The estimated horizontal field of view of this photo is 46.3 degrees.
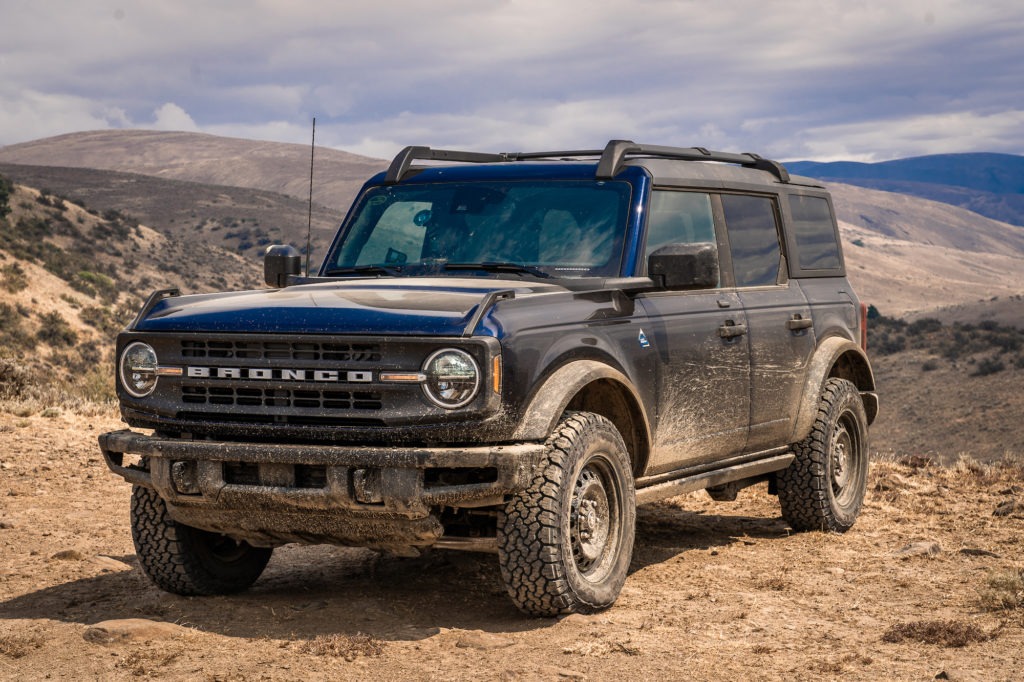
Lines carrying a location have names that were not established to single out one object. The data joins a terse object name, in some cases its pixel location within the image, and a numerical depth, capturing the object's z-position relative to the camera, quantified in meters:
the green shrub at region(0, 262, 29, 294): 32.88
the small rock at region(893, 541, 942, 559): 7.19
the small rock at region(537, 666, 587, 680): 4.64
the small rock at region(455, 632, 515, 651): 5.06
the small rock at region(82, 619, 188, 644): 5.19
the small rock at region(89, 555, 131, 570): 6.74
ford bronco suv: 5.00
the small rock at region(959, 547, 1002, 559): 7.19
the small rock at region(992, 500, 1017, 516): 8.62
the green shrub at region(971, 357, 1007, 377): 33.75
